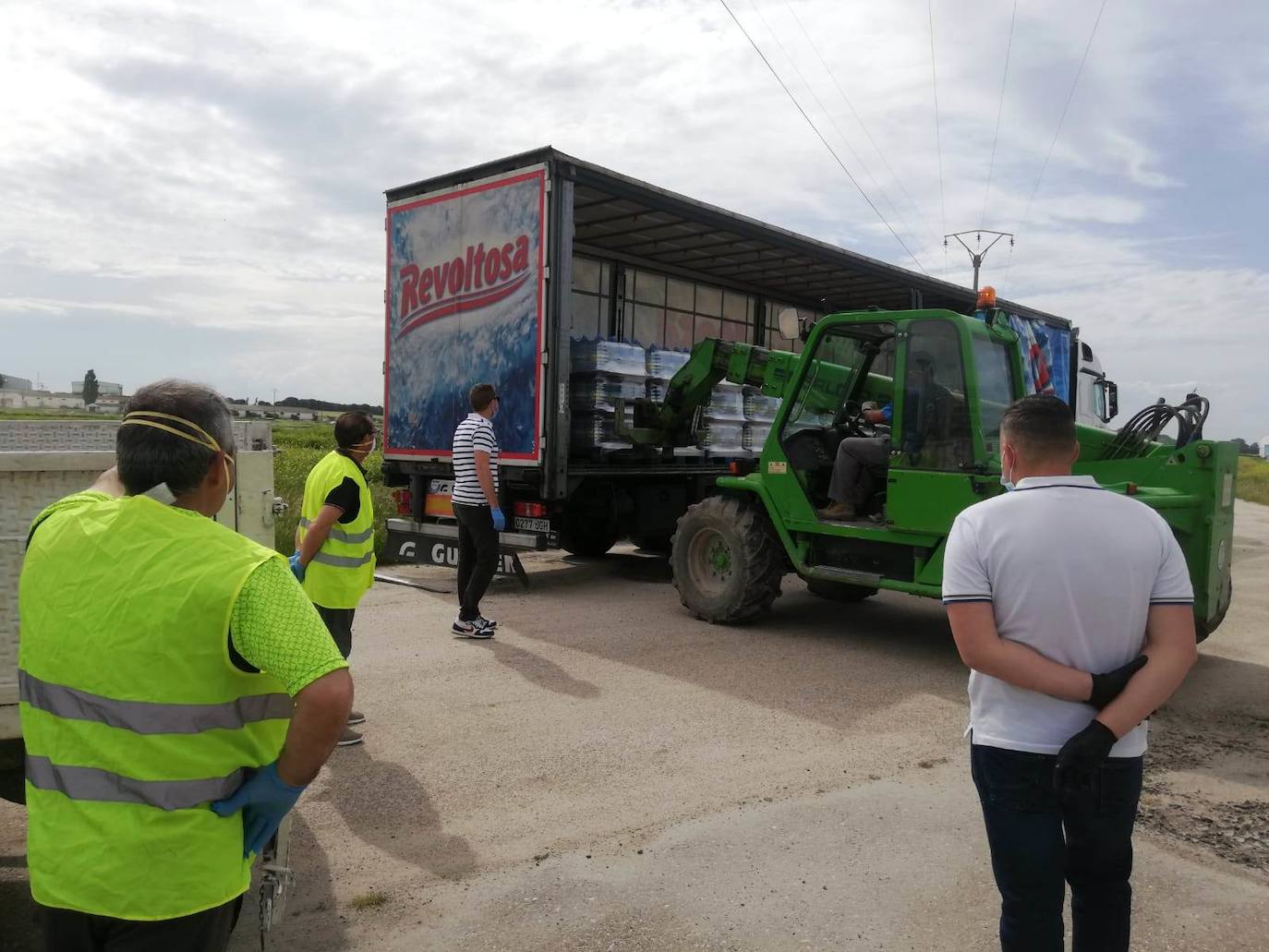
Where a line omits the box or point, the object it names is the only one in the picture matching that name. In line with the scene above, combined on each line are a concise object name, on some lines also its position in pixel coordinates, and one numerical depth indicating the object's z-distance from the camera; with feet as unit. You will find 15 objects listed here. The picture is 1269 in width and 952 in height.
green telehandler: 20.53
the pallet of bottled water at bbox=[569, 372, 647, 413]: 29.71
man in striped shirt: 22.81
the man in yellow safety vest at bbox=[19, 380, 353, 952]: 5.39
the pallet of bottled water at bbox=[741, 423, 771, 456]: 35.04
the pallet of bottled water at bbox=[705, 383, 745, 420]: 33.42
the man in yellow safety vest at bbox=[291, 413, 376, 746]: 14.85
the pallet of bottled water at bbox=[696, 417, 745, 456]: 32.91
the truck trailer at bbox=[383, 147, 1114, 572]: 27.25
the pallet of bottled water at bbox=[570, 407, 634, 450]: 29.81
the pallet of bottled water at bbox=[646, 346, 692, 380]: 31.50
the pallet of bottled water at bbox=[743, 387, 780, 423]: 34.88
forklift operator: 23.31
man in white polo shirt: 7.37
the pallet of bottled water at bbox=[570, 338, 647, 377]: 29.66
